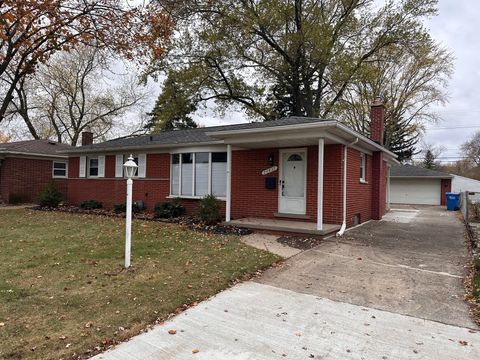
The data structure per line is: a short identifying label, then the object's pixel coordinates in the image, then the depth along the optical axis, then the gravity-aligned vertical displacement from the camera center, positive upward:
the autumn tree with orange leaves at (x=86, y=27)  10.97 +5.47
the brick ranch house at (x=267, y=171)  9.64 +0.50
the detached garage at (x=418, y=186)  26.41 +0.21
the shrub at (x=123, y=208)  14.30 -1.06
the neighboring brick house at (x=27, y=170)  19.02 +0.70
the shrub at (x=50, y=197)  16.30 -0.72
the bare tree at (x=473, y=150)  45.80 +5.50
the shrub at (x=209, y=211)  10.68 -0.85
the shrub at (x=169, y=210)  12.61 -0.98
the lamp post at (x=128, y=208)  5.79 -0.42
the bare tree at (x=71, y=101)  28.14 +7.54
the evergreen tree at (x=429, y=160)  43.22 +3.69
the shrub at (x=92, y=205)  15.68 -1.03
